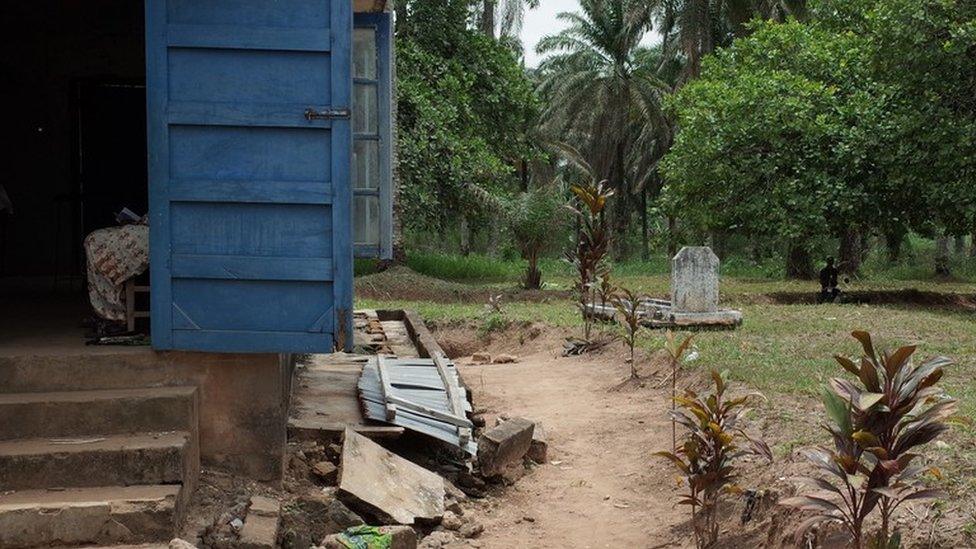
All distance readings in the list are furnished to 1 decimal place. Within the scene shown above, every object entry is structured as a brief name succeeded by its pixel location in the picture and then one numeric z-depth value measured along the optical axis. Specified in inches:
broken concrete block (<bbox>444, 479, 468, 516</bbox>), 263.3
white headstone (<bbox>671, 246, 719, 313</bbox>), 545.6
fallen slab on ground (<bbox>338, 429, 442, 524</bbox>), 239.6
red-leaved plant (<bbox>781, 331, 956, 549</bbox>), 167.0
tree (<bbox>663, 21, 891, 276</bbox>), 682.8
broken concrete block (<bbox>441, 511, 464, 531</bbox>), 253.1
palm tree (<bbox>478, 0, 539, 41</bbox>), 1241.4
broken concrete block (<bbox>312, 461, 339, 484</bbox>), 254.7
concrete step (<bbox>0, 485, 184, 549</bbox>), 185.2
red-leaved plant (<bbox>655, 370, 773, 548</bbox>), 220.8
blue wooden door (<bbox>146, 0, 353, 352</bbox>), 223.5
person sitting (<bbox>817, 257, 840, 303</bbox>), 701.3
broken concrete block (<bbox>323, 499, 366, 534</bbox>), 231.6
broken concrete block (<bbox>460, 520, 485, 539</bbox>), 250.2
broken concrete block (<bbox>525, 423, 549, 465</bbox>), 322.3
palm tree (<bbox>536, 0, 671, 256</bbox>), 1358.3
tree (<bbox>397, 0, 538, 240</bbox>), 868.6
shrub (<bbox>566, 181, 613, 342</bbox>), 546.6
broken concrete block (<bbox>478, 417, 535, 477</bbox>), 290.5
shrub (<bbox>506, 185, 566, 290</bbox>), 834.2
